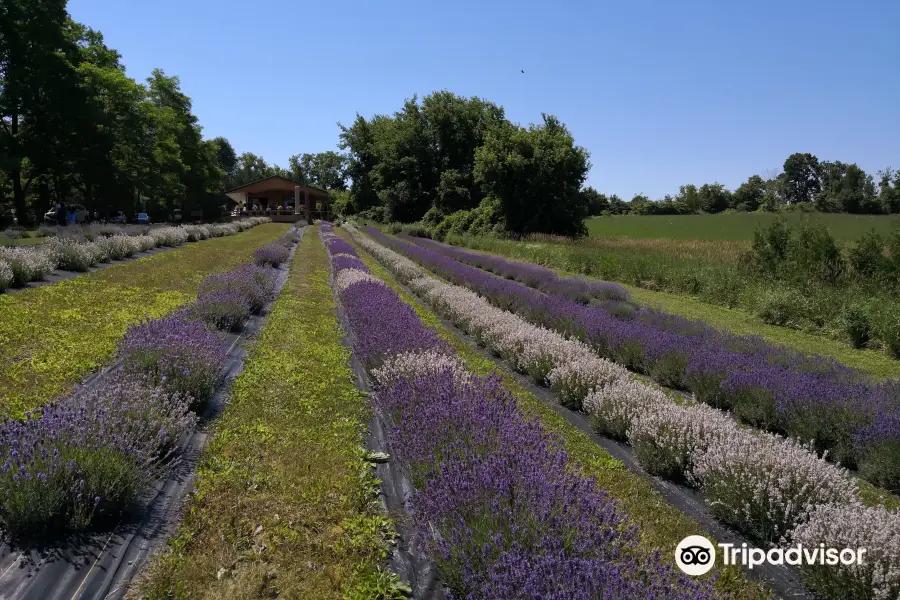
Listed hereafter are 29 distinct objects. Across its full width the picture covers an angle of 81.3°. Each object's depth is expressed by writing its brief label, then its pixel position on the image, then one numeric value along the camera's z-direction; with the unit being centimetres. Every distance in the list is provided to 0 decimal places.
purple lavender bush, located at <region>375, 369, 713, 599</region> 215
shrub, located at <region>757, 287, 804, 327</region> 1125
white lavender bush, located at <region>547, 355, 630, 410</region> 568
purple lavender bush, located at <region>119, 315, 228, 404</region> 480
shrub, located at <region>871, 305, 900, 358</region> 864
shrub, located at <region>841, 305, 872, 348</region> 939
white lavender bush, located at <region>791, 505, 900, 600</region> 249
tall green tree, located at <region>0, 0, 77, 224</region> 2844
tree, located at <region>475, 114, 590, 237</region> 3484
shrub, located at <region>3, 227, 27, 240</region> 1930
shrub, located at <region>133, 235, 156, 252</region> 1895
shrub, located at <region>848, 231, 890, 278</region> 1262
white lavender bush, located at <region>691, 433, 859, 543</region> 325
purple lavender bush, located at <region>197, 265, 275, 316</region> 964
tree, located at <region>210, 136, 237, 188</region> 11616
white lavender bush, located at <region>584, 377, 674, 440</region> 484
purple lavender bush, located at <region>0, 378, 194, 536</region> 284
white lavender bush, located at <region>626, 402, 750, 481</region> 412
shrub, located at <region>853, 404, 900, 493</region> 412
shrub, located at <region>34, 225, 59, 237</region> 2016
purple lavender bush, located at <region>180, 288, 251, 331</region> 794
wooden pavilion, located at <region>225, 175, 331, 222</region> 6419
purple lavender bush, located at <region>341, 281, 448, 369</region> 594
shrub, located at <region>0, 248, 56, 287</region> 1020
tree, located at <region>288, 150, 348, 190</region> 10050
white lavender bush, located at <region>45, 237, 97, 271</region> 1272
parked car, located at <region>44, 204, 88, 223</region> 3017
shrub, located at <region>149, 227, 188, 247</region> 2236
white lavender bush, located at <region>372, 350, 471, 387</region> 499
